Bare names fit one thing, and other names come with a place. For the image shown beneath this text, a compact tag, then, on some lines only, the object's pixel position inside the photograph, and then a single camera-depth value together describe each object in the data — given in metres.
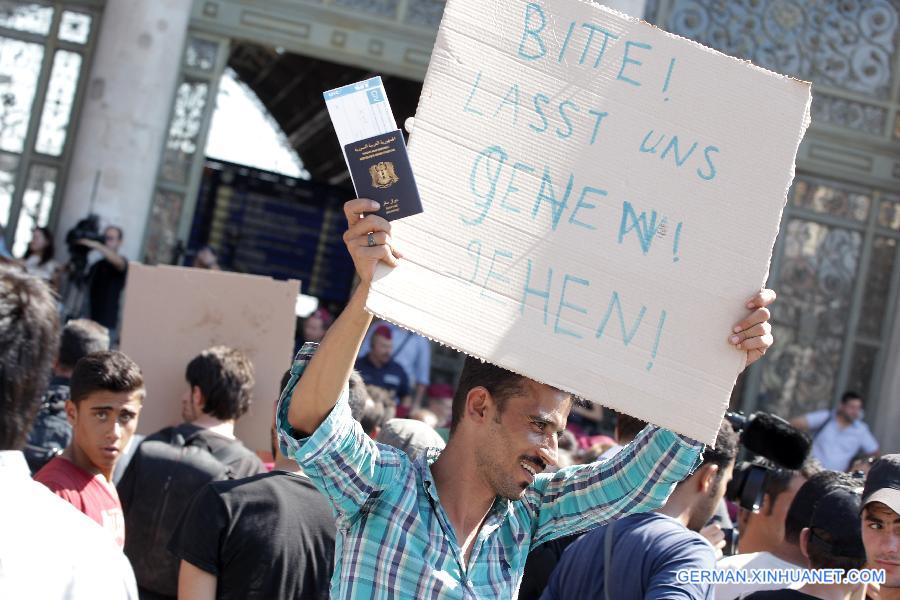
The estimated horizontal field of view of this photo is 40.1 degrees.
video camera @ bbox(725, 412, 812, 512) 4.39
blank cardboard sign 4.96
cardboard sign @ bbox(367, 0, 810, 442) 2.47
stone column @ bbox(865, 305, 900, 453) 10.05
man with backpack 4.22
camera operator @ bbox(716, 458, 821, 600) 4.37
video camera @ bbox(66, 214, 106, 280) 8.97
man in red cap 8.88
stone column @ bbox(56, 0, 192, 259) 9.44
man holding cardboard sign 2.43
